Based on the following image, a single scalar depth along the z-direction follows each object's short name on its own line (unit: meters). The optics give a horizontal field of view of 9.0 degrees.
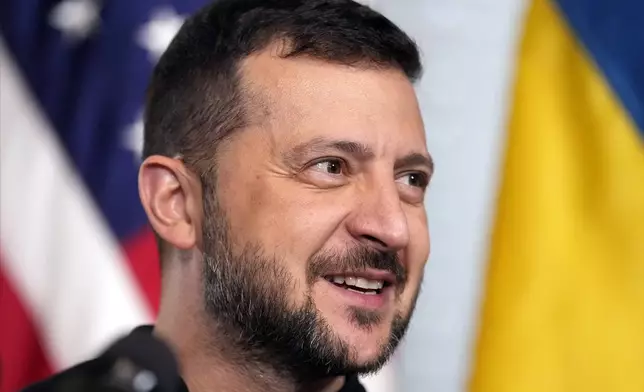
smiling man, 2.68
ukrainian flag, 2.85
